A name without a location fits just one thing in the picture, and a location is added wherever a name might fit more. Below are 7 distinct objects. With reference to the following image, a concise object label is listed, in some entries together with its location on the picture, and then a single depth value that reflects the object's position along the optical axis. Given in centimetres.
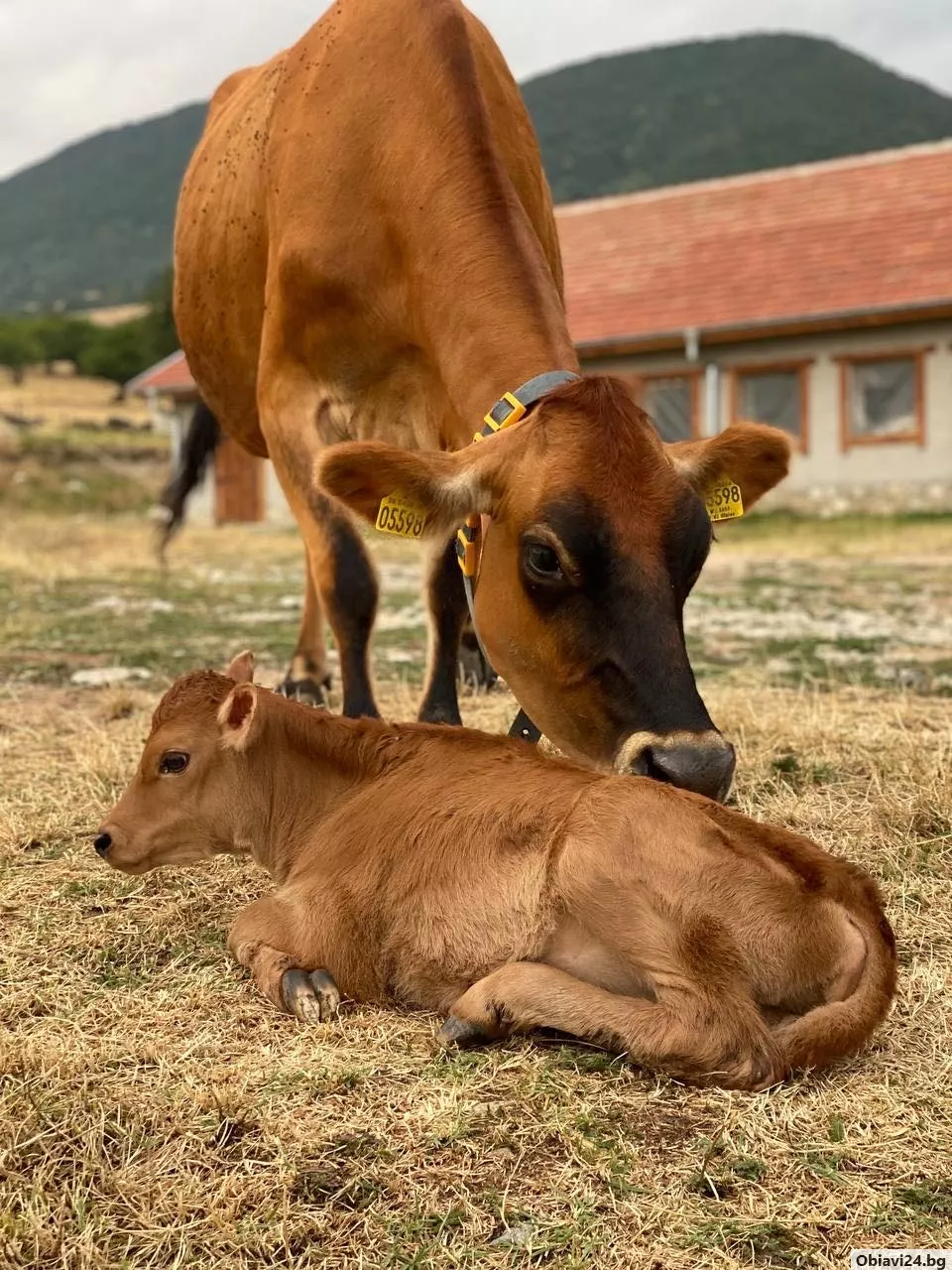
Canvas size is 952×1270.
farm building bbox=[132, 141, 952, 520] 2091
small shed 2764
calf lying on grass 281
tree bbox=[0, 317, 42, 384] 5234
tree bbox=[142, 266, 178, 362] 4566
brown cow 349
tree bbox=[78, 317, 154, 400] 5084
